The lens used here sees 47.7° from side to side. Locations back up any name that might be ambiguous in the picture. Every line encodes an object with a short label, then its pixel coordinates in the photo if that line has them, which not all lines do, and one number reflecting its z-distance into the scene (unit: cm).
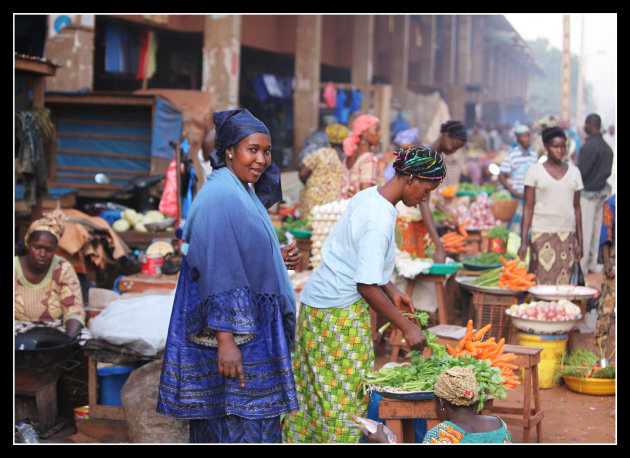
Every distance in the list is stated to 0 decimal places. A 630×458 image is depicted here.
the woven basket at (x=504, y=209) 1067
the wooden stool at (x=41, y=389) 464
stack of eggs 620
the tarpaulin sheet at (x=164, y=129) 979
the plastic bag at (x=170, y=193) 698
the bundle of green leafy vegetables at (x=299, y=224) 736
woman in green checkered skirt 328
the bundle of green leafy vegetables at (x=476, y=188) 1363
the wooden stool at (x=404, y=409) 335
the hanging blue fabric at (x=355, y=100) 1670
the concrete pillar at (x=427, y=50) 2609
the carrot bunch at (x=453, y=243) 750
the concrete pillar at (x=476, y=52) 3616
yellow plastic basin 557
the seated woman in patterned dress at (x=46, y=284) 472
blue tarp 1022
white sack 439
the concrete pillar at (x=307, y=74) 1378
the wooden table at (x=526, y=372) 443
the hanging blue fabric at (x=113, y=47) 1203
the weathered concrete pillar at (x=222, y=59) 1074
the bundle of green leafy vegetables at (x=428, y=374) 333
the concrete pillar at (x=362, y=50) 1723
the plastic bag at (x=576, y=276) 640
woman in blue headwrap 270
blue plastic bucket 464
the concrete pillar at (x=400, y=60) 2130
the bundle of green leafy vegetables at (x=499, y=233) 853
